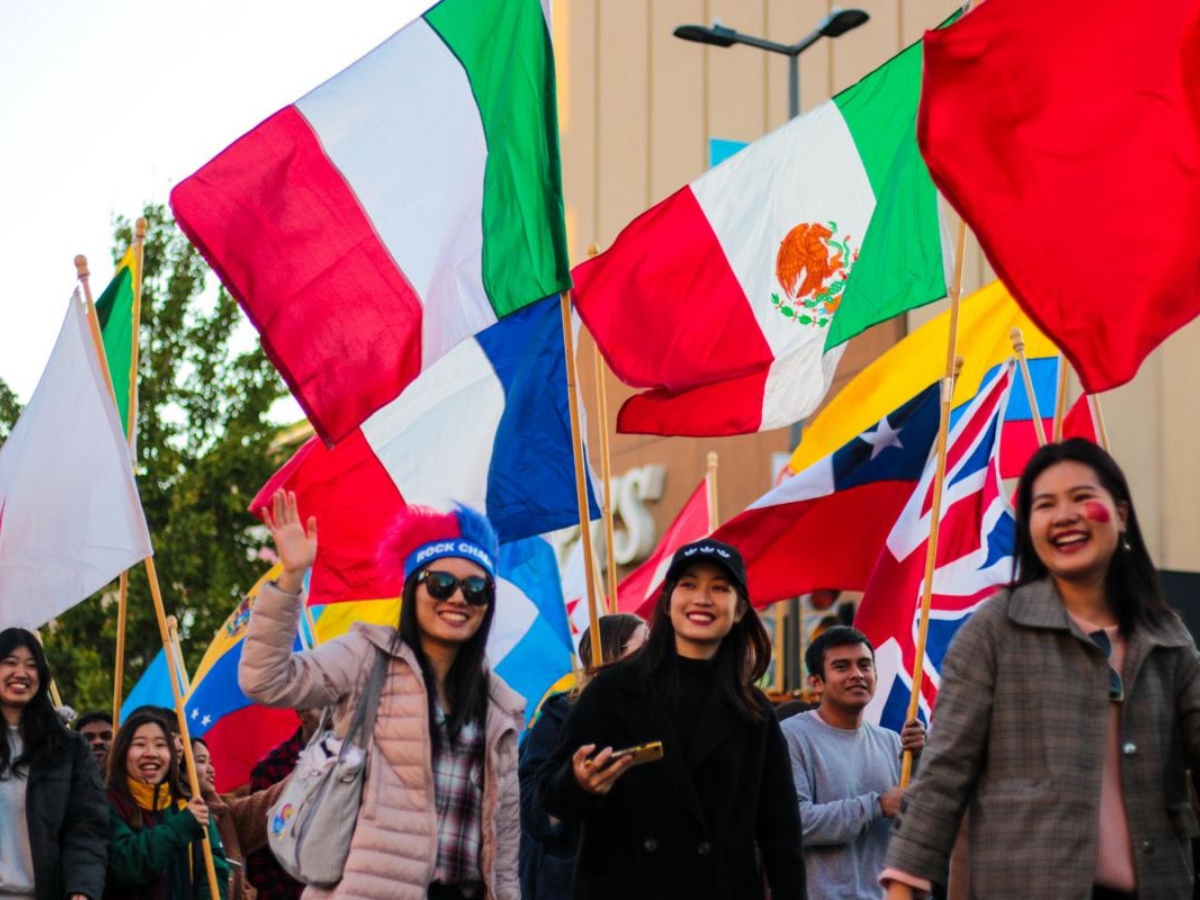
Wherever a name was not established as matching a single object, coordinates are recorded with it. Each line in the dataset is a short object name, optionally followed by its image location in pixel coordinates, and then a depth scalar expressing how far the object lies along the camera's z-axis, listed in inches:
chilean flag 365.1
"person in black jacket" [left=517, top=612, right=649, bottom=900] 264.2
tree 794.2
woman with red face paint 165.3
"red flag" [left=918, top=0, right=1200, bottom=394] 243.1
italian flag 288.4
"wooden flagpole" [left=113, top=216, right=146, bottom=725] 379.9
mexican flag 327.9
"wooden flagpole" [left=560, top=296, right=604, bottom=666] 288.4
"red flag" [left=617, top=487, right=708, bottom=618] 498.9
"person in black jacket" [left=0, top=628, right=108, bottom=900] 301.4
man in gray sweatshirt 274.8
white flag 351.3
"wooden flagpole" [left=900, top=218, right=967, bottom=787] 267.4
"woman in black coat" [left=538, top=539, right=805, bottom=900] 209.9
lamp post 642.2
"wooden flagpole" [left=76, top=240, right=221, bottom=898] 324.2
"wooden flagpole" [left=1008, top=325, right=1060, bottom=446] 320.2
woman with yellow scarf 323.0
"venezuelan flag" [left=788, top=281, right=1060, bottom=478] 372.8
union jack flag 332.5
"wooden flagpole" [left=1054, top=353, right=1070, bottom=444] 238.8
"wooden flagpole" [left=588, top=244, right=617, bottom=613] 341.4
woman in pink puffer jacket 208.4
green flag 422.9
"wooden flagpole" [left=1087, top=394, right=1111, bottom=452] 284.3
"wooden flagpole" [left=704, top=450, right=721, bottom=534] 491.8
